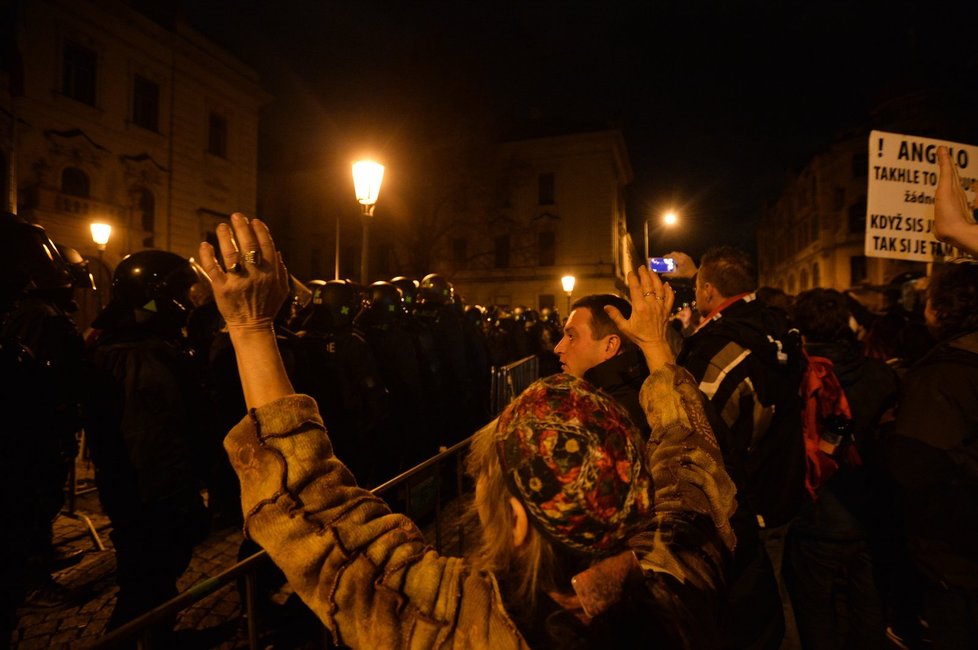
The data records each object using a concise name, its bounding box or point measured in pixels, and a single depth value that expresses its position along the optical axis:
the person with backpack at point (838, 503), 2.92
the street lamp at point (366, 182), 7.12
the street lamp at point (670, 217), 16.41
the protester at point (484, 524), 0.95
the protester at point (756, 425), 2.10
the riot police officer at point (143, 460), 3.08
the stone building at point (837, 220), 42.47
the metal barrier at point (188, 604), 1.32
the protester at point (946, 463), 2.33
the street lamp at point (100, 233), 13.15
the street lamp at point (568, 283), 19.42
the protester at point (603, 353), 2.45
